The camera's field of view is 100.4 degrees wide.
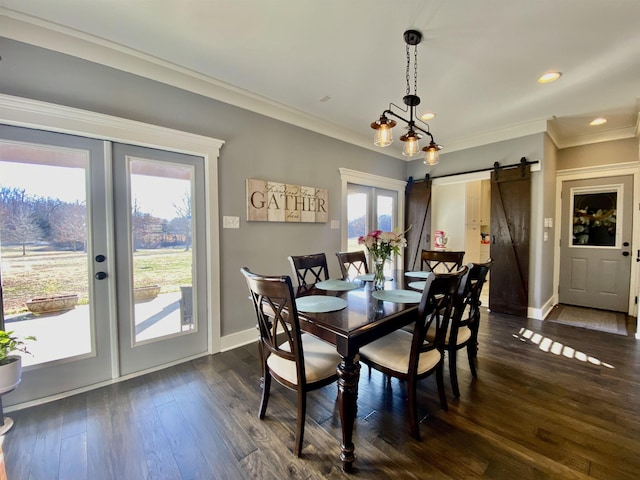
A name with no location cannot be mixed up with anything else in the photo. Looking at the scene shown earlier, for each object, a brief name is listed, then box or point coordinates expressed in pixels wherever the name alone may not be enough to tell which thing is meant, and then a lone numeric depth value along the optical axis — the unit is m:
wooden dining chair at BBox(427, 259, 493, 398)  1.90
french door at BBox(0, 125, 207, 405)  1.88
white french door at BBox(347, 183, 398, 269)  4.22
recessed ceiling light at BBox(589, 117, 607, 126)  3.47
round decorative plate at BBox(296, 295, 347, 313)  1.65
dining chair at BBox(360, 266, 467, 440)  1.54
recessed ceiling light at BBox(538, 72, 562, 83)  2.51
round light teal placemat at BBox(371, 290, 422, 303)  1.82
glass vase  2.22
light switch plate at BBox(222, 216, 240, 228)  2.77
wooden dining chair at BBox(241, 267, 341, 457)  1.40
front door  3.94
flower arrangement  2.14
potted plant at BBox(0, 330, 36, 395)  1.62
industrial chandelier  2.00
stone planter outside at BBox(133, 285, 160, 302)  2.33
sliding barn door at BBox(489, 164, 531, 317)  3.74
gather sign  2.95
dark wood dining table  1.35
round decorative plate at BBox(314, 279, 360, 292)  2.21
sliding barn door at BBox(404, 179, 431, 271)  4.83
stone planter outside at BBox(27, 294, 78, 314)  1.93
